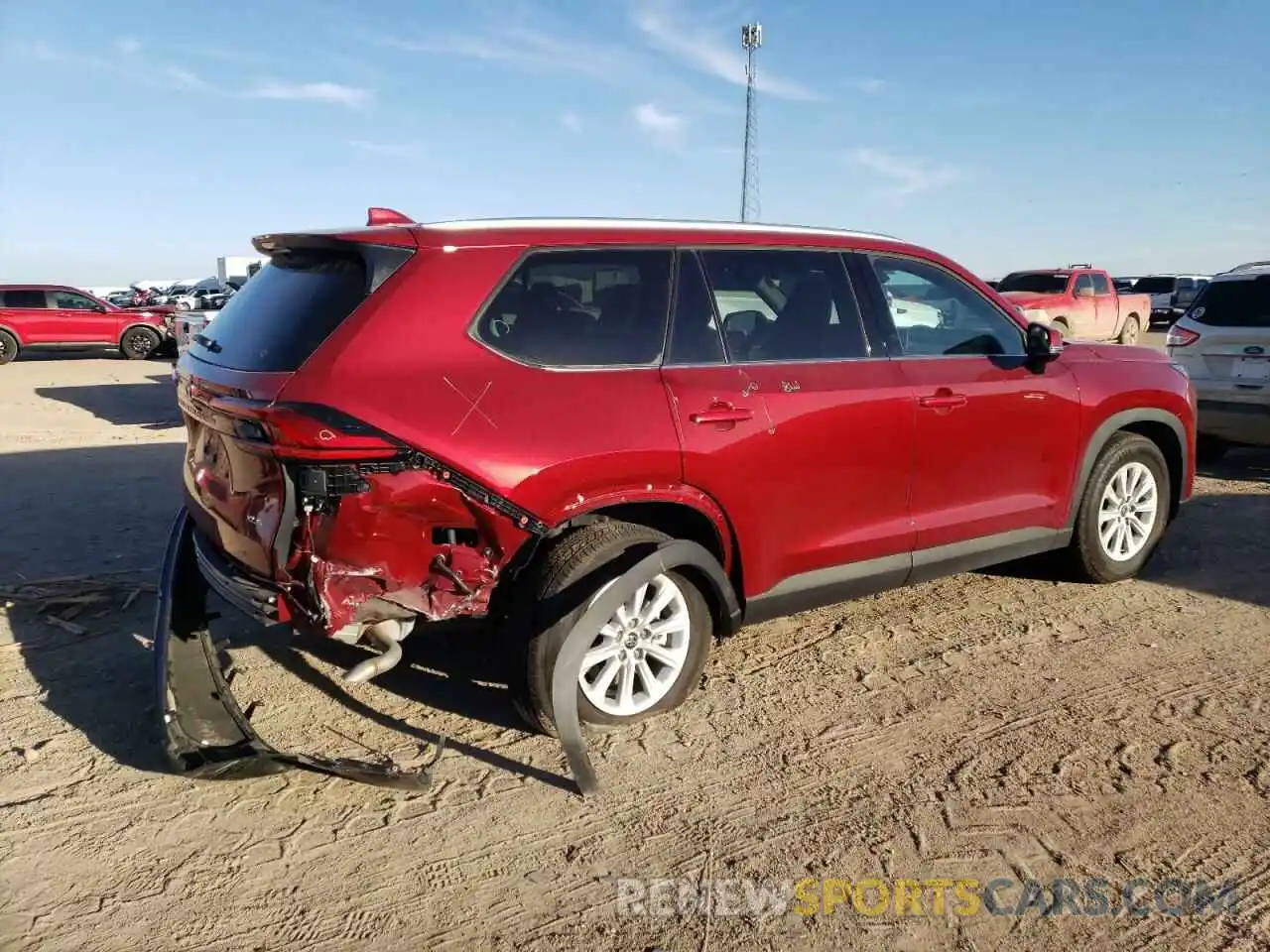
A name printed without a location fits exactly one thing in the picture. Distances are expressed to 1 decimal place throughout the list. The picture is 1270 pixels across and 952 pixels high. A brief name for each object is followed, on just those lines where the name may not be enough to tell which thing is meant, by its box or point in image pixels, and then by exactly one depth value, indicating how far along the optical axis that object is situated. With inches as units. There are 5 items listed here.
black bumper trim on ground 126.6
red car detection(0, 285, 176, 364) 789.2
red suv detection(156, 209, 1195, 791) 123.8
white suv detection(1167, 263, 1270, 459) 290.2
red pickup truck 709.9
